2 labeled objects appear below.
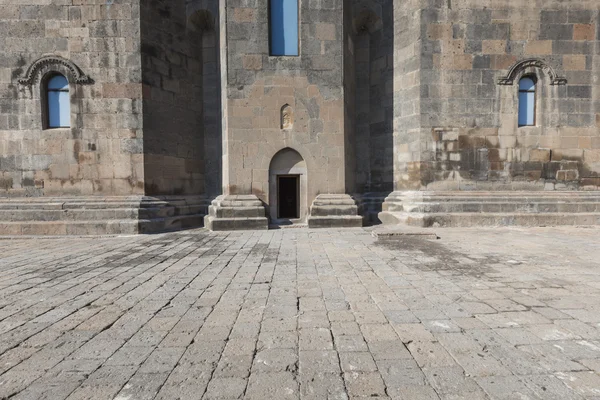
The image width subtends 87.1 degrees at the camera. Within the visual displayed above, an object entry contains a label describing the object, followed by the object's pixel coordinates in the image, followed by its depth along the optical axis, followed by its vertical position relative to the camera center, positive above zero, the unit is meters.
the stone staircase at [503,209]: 9.01 -0.74
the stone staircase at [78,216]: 8.37 -0.77
